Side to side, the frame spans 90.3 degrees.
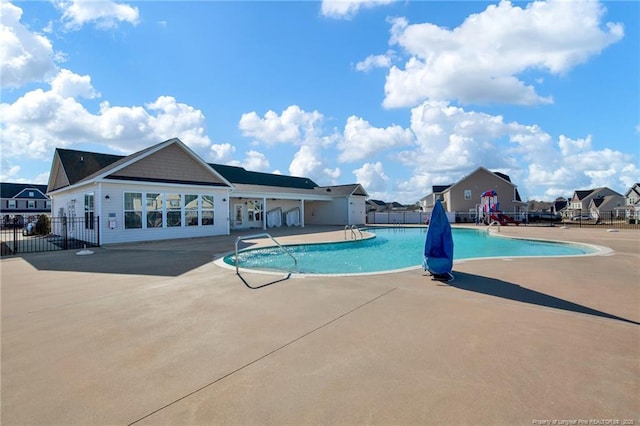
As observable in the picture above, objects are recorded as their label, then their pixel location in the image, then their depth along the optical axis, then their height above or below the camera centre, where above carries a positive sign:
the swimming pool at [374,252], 10.43 -1.69
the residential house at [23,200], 44.24 +2.89
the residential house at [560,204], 75.22 +1.32
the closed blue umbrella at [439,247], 6.99 -0.79
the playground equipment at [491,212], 30.42 -0.08
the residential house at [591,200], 56.56 +1.80
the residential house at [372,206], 63.39 +1.55
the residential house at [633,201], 46.29 +1.19
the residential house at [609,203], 56.06 +1.02
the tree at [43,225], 22.59 -0.36
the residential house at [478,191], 37.78 +2.39
